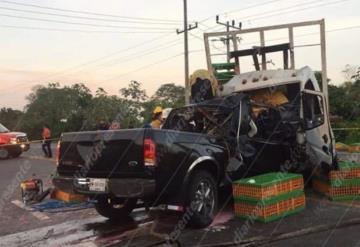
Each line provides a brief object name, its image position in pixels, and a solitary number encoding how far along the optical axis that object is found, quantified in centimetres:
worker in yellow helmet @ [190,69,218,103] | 994
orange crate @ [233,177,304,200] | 725
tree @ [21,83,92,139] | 5184
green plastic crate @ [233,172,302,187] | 737
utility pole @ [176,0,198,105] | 3092
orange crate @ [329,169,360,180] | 884
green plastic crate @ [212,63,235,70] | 1143
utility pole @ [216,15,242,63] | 3919
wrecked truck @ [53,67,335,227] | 640
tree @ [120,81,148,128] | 3666
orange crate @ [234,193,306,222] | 730
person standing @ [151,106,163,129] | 1036
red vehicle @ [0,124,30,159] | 2133
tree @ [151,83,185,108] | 5400
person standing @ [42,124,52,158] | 2136
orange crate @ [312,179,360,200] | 885
